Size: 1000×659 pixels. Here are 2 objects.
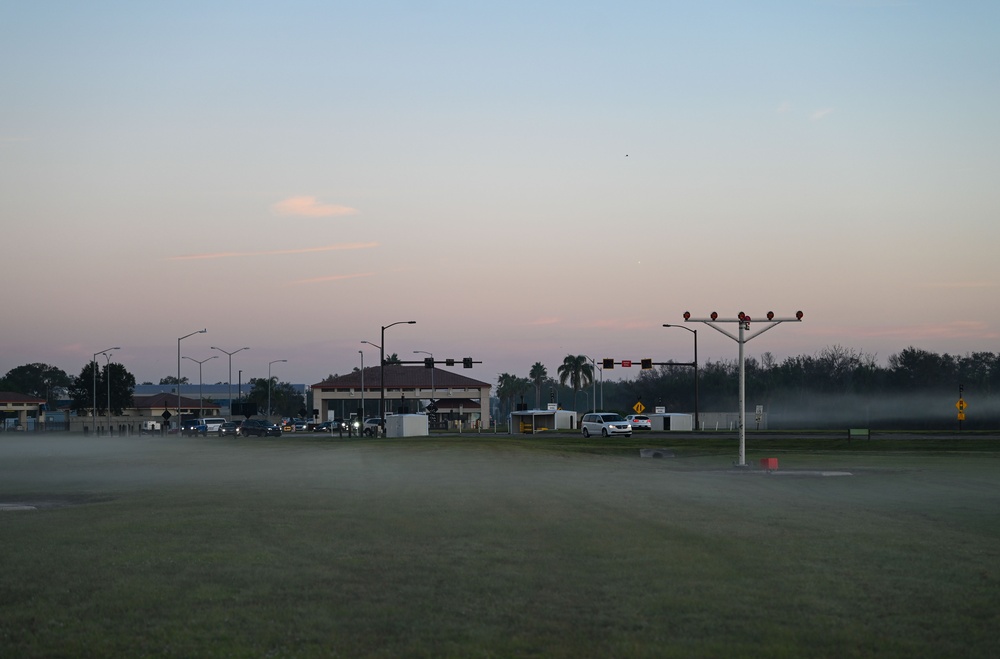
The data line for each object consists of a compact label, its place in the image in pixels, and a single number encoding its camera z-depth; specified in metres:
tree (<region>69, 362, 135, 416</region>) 158.62
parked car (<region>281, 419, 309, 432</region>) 128.62
